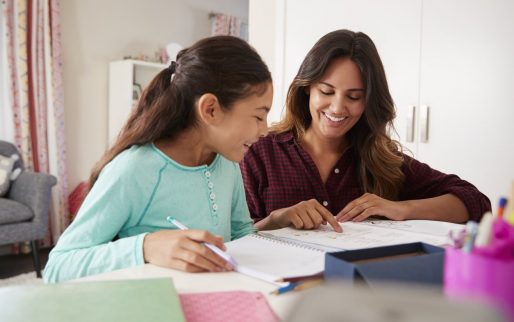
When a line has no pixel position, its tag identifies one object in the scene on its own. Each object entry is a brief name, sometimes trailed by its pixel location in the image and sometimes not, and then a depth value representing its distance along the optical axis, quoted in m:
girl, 1.02
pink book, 0.59
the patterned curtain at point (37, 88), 3.90
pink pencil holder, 0.42
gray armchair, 3.27
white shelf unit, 4.44
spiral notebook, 0.77
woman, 1.57
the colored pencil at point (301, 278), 0.71
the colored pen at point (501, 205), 0.49
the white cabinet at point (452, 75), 2.20
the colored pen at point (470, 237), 0.44
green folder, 0.55
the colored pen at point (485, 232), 0.43
